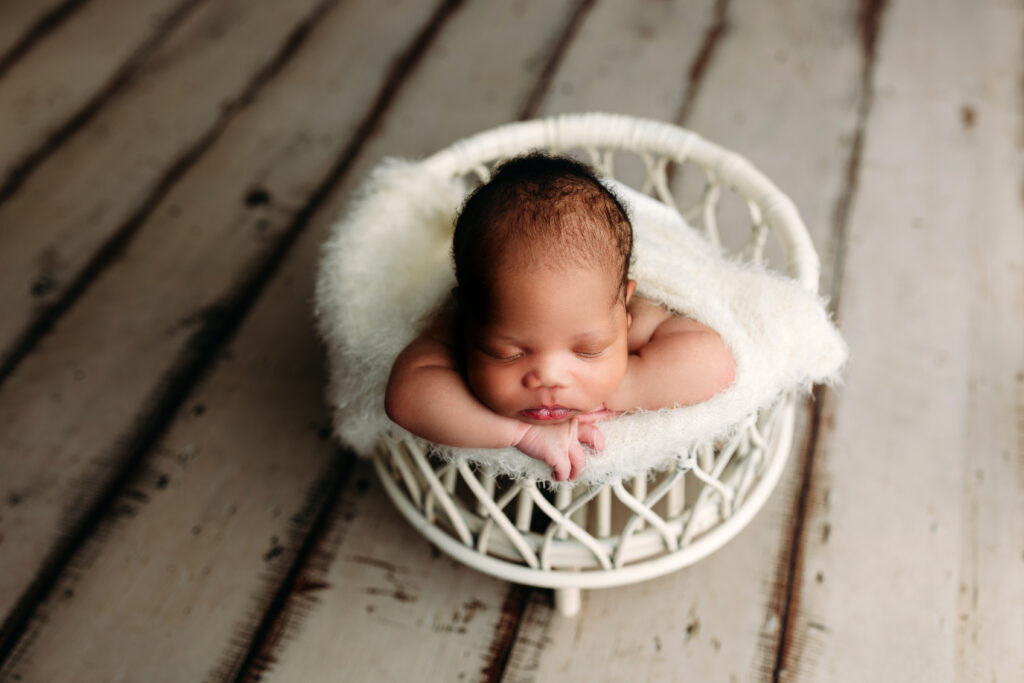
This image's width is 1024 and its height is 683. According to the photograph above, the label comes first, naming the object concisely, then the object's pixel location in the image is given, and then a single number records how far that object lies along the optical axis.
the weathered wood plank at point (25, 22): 1.32
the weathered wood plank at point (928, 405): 0.77
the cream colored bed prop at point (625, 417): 0.63
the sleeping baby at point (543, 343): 0.55
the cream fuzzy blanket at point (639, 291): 0.62
